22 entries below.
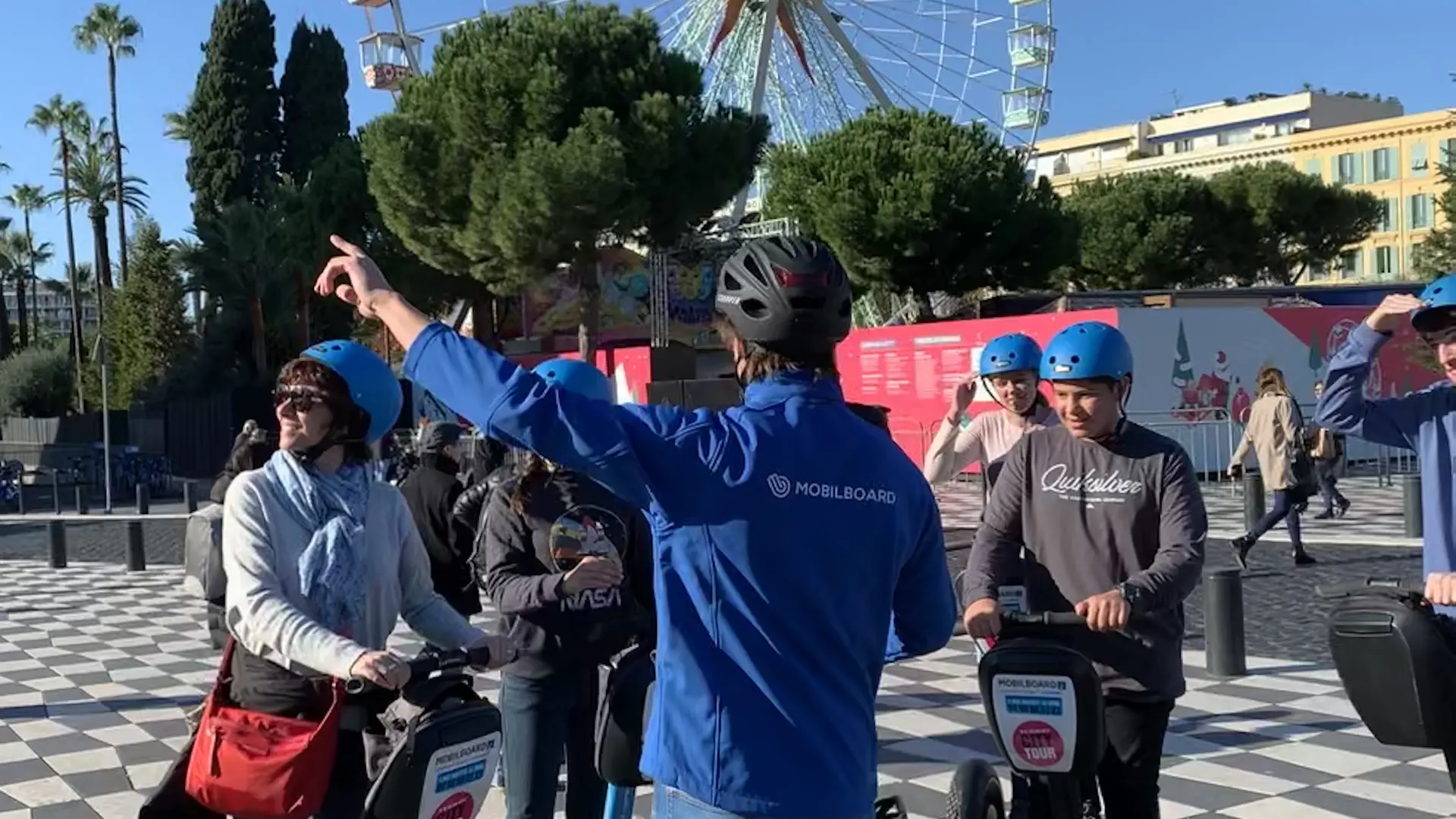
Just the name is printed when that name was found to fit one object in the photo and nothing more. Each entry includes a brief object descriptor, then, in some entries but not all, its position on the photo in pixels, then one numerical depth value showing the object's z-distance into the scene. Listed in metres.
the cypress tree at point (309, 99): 45.03
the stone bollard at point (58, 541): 14.96
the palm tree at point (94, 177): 58.28
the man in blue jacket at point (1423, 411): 3.19
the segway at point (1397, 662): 2.96
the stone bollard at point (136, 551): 14.04
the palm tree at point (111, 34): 49.91
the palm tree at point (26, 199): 77.06
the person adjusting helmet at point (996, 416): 4.88
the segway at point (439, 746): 2.54
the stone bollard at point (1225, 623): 7.34
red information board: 19.84
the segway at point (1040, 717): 3.04
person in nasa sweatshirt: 3.48
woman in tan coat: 11.44
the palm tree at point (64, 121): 58.97
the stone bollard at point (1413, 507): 12.98
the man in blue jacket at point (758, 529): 2.01
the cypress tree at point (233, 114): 43.69
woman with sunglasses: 2.77
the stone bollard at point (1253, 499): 13.35
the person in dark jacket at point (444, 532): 4.55
